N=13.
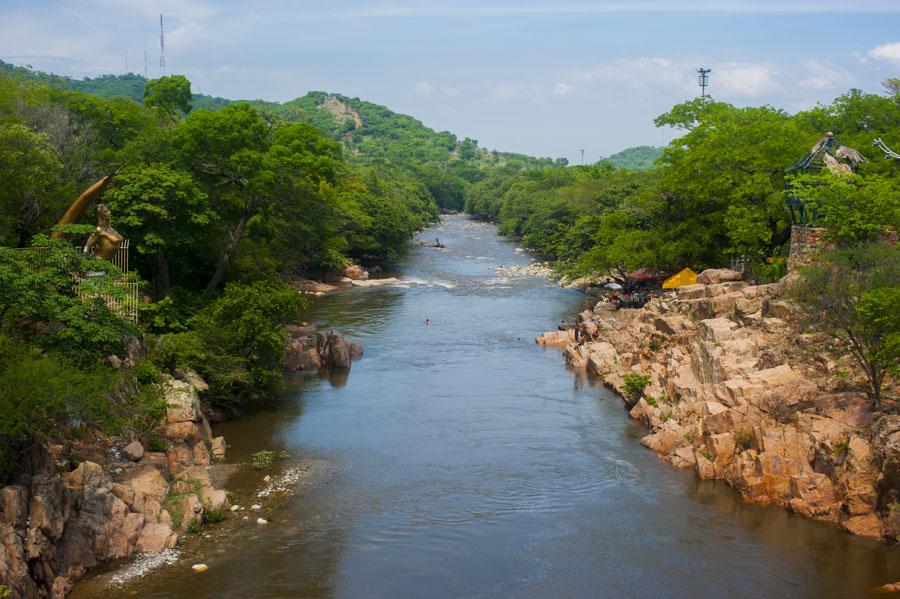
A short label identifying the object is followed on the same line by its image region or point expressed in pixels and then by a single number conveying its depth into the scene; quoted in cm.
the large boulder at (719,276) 3862
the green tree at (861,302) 2189
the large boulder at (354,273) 6125
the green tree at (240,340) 2828
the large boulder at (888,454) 2000
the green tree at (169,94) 5453
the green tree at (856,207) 2891
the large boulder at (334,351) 3638
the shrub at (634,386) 3108
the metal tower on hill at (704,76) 7650
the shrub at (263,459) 2480
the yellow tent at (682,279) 4316
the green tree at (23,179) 2770
